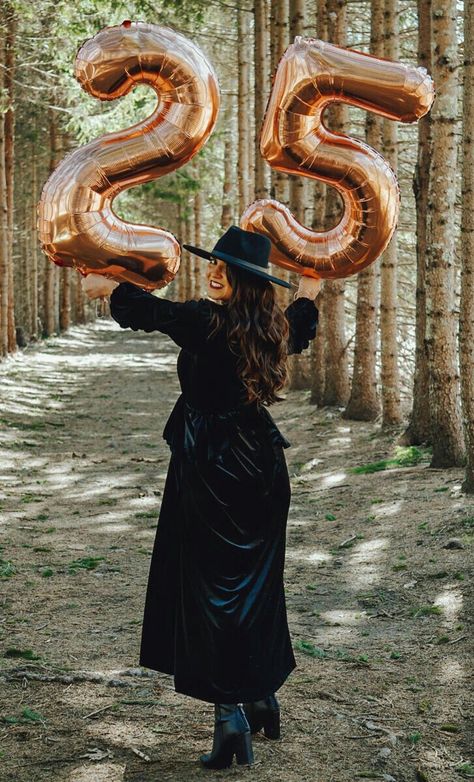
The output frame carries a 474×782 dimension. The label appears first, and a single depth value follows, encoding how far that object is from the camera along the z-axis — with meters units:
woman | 4.13
